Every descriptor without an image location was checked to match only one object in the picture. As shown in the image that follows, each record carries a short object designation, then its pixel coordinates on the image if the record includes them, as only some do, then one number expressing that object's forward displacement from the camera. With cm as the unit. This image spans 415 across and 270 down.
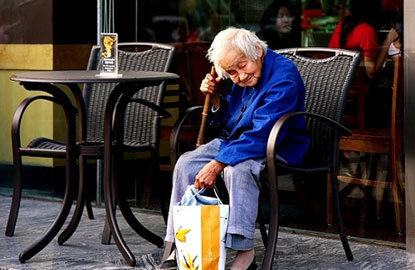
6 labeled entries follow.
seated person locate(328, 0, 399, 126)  1059
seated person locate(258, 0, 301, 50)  1142
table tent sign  1001
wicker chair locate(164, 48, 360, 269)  957
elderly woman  868
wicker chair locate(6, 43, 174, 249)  1033
